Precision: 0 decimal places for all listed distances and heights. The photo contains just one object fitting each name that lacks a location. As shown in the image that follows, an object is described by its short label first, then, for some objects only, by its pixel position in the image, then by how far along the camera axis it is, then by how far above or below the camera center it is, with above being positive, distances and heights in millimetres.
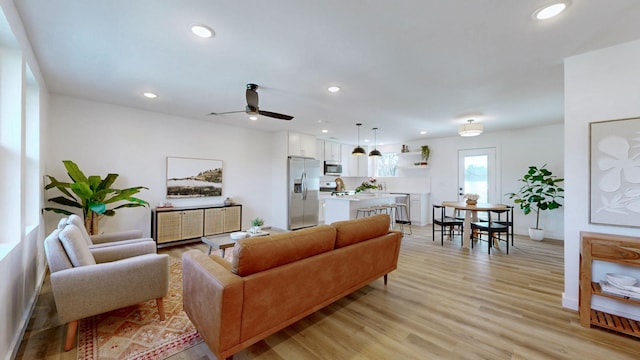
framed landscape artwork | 4938 +40
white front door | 6320 +188
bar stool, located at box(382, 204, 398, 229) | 6634 -897
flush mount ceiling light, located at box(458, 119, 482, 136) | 4594 +954
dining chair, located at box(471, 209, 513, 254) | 4457 -841
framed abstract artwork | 2234 +91
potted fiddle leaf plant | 5207 -252
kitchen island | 5141 -549
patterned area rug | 1915 -1321
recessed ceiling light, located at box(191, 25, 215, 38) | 2062 +1246
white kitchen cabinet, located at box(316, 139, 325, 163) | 7456 +894
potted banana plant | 3367 -226
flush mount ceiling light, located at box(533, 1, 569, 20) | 1751 +1232
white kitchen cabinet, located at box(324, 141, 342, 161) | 7684 +915
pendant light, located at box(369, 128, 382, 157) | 6057 +1223
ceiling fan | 3107 +962
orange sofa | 1652 -780
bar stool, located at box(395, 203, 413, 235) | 7014 -933
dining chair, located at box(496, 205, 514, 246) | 4535 -765
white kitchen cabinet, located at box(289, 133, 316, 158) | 6348 +914
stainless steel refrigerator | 6340 -293
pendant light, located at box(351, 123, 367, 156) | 5748 +668
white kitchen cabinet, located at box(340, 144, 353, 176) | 8203 +736
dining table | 4450 -480
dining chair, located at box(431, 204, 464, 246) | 5047 -827
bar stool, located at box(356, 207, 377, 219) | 5309 -656
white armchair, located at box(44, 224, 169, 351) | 1896 -818
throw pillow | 2029 -554
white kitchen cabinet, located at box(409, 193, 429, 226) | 7195 -814
